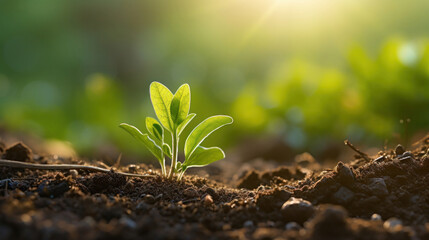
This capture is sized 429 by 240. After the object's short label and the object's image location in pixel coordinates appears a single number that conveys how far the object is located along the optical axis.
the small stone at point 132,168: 0.46
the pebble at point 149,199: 0.40
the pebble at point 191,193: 0.41
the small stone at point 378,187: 0.39
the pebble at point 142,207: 0.38
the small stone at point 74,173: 0.44
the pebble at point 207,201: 0.40
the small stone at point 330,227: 0.34
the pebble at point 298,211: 0.38
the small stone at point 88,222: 0.35
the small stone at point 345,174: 0.40
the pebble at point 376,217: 0.37
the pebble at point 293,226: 0.37
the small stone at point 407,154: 0.42
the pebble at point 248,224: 0.37
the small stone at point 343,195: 0.39
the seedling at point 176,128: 0.43
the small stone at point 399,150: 0.43
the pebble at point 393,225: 0.36
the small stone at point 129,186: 0.42
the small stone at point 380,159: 0.43
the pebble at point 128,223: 0.35
